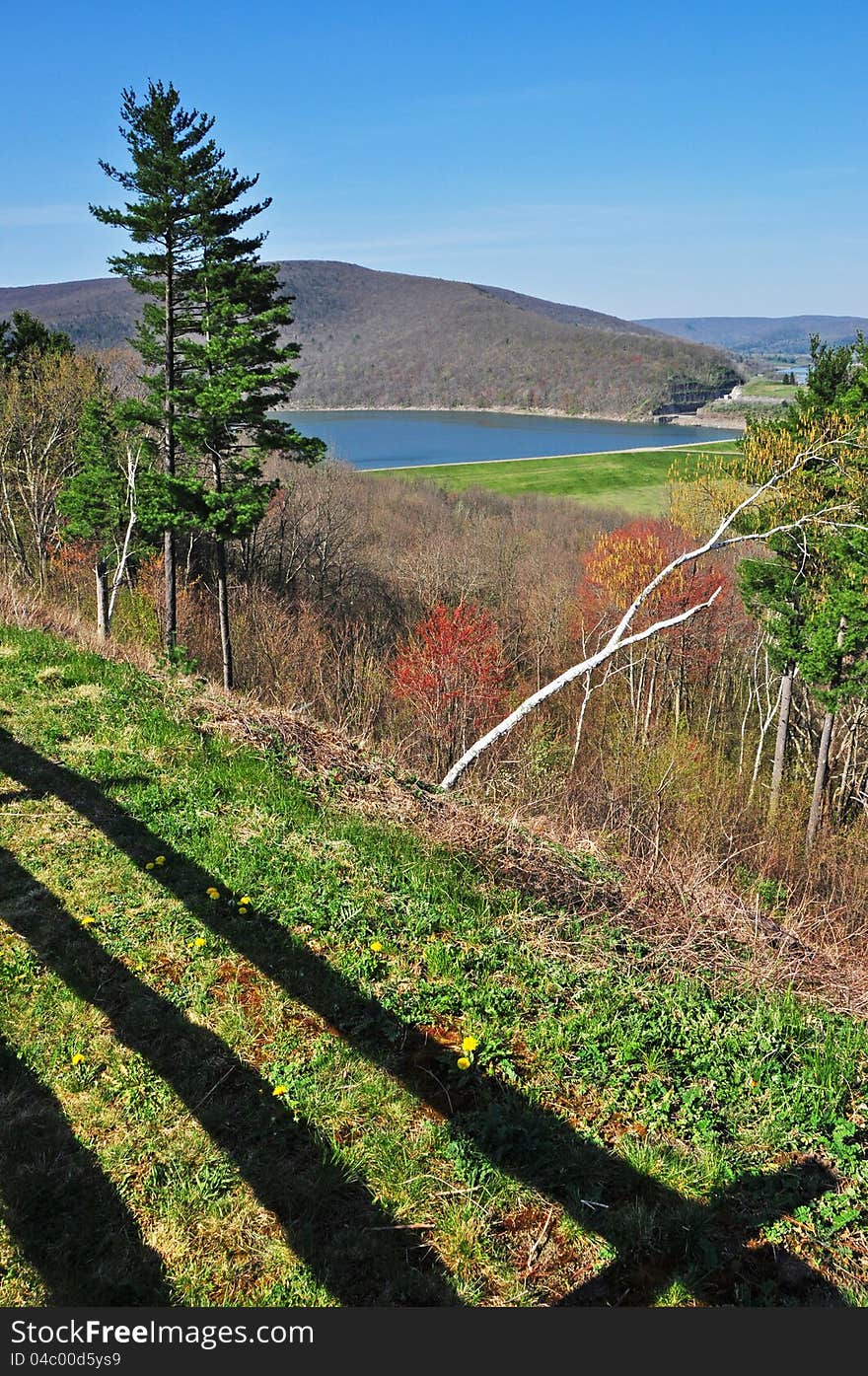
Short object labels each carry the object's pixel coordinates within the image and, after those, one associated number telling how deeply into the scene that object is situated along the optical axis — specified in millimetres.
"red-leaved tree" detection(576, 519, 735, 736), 37000
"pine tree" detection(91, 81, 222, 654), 21172
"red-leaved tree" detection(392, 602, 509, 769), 25594
